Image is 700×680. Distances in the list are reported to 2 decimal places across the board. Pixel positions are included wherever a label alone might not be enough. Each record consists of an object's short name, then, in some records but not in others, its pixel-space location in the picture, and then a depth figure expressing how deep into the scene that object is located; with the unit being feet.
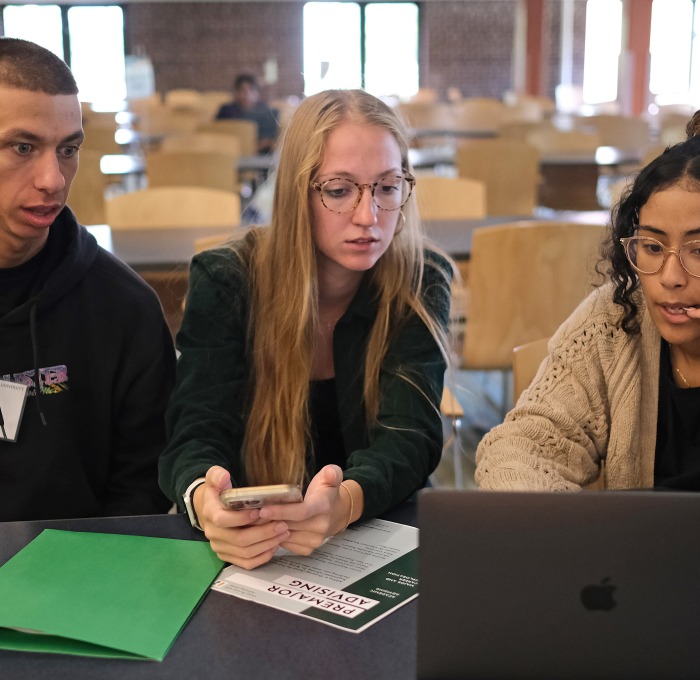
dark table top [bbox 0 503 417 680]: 3.10
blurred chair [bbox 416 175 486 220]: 12.90
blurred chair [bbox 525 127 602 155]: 24.62
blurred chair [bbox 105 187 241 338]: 11.69
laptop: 2.60
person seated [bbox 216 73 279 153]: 30.76
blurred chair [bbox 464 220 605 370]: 9.39
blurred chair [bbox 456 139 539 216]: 18.28
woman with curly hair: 4.73
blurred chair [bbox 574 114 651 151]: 27.35
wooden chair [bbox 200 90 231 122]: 35.66
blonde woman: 5.21
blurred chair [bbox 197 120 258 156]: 24.90
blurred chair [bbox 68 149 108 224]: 14.61
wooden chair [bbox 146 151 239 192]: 16.58
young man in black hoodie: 4.95
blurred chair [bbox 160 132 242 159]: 21.66
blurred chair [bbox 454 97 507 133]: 34.59
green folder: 3.28
